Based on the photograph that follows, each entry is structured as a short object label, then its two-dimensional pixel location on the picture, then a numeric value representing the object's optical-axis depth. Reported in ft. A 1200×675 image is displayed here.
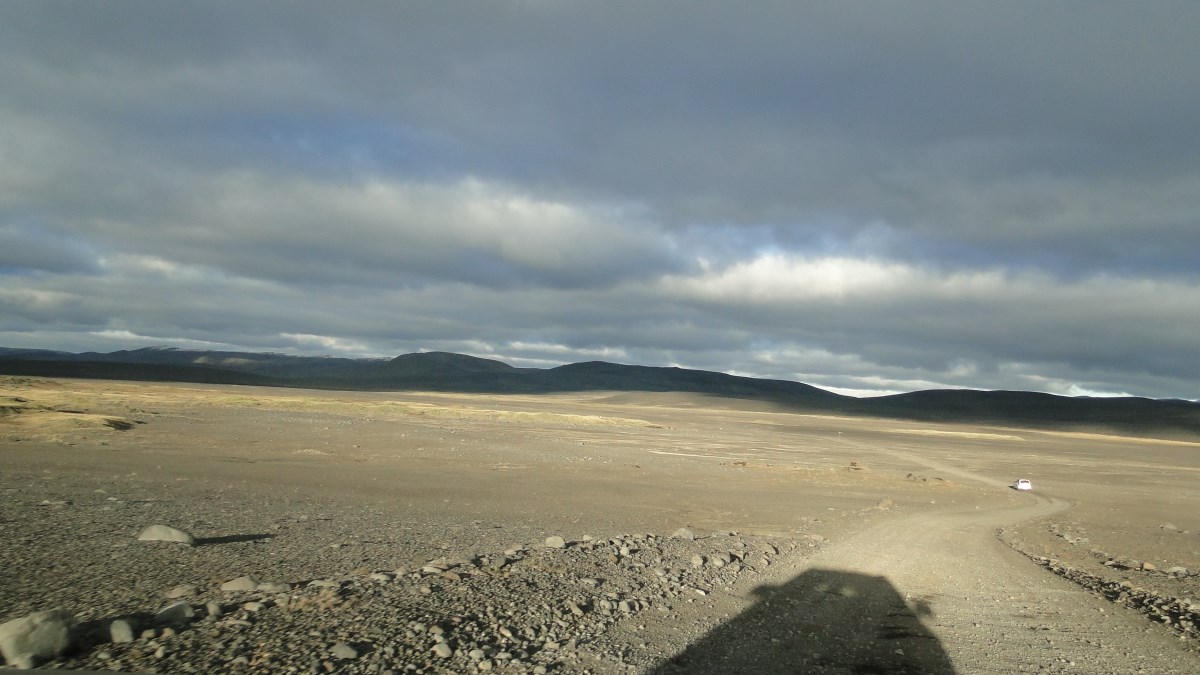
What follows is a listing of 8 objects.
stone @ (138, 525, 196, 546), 30.61
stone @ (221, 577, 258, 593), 23.77
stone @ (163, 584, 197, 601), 22.88
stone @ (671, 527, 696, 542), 41.22
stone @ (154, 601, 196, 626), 20.17
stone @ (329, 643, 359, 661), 19.06
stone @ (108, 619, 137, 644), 18.71
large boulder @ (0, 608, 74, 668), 16.79
